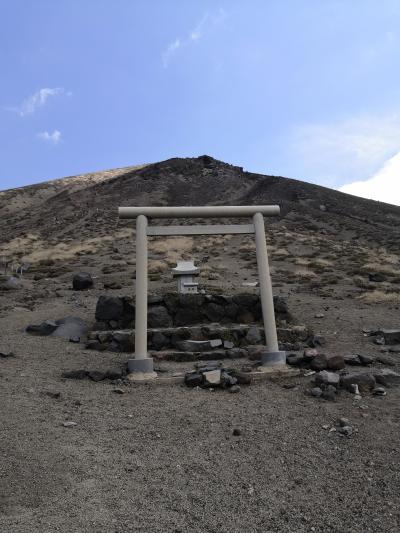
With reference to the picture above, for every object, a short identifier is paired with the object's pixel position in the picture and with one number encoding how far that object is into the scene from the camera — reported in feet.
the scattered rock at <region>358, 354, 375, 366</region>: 27.89
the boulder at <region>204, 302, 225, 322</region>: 37.91
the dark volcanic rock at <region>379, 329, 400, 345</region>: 34.53
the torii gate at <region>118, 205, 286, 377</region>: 27.68
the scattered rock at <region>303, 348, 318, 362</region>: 27.63
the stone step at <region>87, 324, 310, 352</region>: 33.11
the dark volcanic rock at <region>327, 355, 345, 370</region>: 26.22
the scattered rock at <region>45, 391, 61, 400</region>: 22.02
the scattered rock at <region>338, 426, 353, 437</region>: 17.99
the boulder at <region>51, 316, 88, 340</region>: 36.22
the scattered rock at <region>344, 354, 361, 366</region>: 27.71
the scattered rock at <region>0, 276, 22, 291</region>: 57.40
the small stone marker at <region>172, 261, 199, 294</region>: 41.04
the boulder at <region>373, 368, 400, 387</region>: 23.81
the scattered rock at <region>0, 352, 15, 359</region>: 28.97
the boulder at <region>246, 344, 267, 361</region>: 31.12
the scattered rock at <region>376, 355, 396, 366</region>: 28.57
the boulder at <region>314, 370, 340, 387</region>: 23.11
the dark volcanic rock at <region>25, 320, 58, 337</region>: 36.70
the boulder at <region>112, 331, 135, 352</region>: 33.58
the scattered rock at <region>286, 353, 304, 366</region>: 28.12
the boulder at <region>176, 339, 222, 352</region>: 32.18
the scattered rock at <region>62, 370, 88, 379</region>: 25.84
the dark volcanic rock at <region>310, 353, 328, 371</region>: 26.63
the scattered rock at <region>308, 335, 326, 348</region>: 34.19
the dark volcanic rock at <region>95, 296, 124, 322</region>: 37.29
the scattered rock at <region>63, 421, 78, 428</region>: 18.46
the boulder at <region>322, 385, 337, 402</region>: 21.80
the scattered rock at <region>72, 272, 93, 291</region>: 57.57
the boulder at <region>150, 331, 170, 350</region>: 33.50
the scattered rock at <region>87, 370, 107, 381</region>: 25.80
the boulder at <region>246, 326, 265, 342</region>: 34.47
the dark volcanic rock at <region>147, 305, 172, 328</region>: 36.55
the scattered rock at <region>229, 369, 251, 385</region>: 24.88
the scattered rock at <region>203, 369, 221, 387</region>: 24.04
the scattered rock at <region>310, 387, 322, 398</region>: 22.30
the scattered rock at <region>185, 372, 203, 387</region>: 24.39
